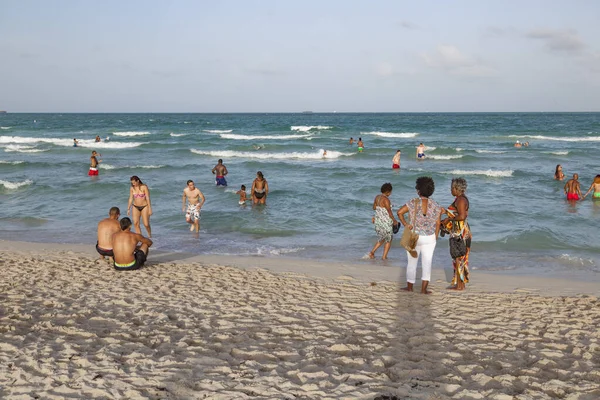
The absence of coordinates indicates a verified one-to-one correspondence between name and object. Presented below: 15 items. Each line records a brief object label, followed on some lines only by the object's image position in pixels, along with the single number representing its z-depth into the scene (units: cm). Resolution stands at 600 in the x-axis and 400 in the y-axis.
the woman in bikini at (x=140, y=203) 1057
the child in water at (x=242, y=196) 1508
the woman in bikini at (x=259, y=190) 1485
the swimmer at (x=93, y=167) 2112
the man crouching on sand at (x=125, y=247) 776
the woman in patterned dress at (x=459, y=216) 638
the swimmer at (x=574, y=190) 1550
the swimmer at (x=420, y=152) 2853
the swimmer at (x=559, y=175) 1939
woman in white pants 618
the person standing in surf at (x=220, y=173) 1802
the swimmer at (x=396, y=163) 2370
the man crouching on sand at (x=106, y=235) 829
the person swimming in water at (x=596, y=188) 1539
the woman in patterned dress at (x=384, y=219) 878
